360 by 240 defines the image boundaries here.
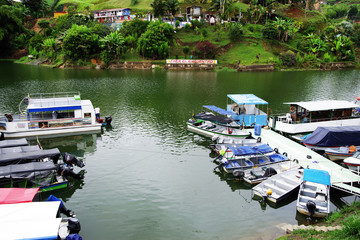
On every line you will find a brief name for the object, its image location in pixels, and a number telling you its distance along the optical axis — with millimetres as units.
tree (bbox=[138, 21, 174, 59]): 105875
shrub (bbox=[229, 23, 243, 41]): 113688
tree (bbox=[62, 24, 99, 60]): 104312
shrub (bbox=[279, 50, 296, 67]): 105312
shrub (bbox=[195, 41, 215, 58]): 108188
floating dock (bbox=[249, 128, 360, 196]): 24903
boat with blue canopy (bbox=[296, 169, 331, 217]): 21344
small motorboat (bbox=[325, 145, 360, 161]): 30345
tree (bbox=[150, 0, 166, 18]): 118938
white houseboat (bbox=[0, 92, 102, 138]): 38219
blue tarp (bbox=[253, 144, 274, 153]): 30911
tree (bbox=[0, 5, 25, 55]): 121644
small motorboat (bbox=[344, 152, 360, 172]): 27338
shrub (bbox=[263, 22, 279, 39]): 113438
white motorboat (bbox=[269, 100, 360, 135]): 37625
